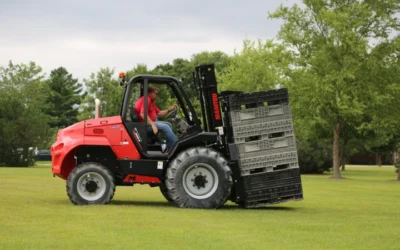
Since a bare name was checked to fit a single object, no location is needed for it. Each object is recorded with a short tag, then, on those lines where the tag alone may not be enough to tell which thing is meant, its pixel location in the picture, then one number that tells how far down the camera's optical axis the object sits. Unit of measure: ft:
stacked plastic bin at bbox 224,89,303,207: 59.16
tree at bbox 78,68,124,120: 264.93
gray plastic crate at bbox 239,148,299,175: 59.21
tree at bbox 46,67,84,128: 401.62
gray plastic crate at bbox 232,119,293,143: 59.11
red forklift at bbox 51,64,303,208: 59.21
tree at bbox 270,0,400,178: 159.02
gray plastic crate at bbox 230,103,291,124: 59.00
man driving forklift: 60.64
